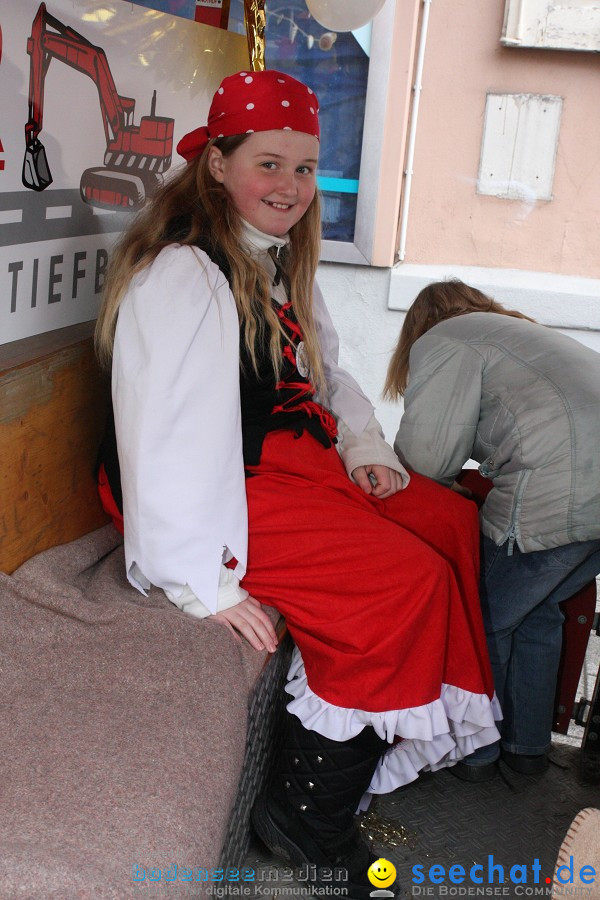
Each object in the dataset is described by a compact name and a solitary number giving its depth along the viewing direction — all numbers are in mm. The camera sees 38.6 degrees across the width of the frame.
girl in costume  1579
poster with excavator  1570
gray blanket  1075
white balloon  2428
